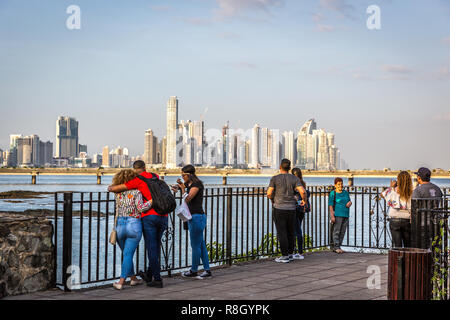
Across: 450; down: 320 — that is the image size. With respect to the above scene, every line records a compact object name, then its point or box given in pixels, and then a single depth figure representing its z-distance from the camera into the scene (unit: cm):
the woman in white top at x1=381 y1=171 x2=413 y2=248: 1034
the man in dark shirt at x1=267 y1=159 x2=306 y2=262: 1066
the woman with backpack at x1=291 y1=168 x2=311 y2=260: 1148
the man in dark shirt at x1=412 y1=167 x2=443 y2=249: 747
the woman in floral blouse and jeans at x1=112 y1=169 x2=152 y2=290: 824
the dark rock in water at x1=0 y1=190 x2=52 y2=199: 7262
